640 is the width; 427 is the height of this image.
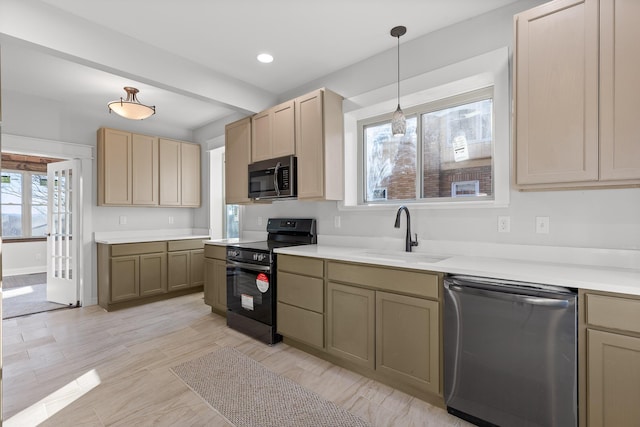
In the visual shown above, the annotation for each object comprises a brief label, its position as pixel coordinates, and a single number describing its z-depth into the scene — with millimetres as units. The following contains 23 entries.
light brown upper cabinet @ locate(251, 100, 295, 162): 3078
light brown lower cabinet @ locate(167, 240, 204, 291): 4336
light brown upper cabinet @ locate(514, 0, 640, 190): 1539
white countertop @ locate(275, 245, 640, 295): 1431
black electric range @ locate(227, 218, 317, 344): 2812
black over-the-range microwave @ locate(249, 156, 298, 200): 3025
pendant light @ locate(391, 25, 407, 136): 2234
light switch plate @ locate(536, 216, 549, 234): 1988
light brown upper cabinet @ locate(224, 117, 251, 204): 3559
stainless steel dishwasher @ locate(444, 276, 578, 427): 1462
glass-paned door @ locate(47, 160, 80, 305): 4043
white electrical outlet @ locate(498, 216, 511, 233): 2123
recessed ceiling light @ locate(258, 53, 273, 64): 2836
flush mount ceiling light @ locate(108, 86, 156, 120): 3111
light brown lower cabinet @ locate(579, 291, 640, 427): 1337
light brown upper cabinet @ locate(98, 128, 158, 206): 4023
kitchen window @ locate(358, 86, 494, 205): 2404
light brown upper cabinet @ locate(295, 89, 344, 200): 2811
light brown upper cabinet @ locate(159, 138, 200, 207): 4598
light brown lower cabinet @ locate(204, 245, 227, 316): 3463
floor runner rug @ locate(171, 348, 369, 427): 1846
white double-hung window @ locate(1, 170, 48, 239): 6121
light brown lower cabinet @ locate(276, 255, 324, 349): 2484
